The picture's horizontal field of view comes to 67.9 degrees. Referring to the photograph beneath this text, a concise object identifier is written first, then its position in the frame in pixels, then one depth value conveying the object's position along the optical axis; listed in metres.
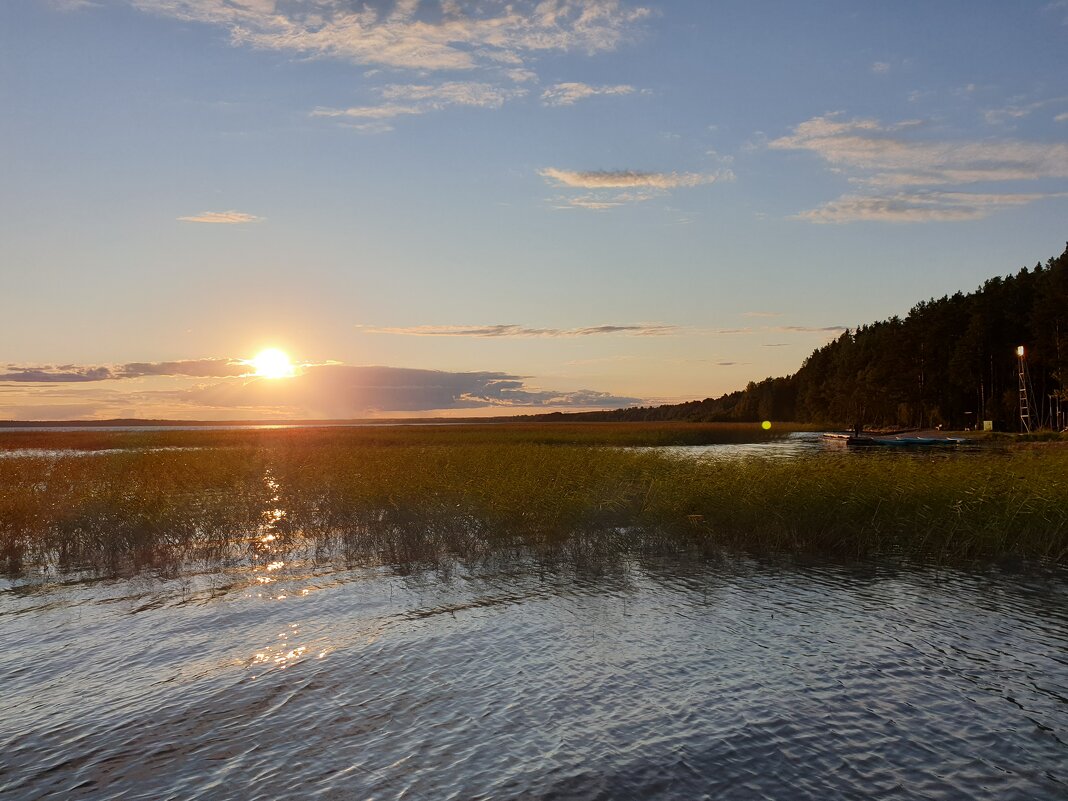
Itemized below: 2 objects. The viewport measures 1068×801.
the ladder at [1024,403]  69.75
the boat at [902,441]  61.75
